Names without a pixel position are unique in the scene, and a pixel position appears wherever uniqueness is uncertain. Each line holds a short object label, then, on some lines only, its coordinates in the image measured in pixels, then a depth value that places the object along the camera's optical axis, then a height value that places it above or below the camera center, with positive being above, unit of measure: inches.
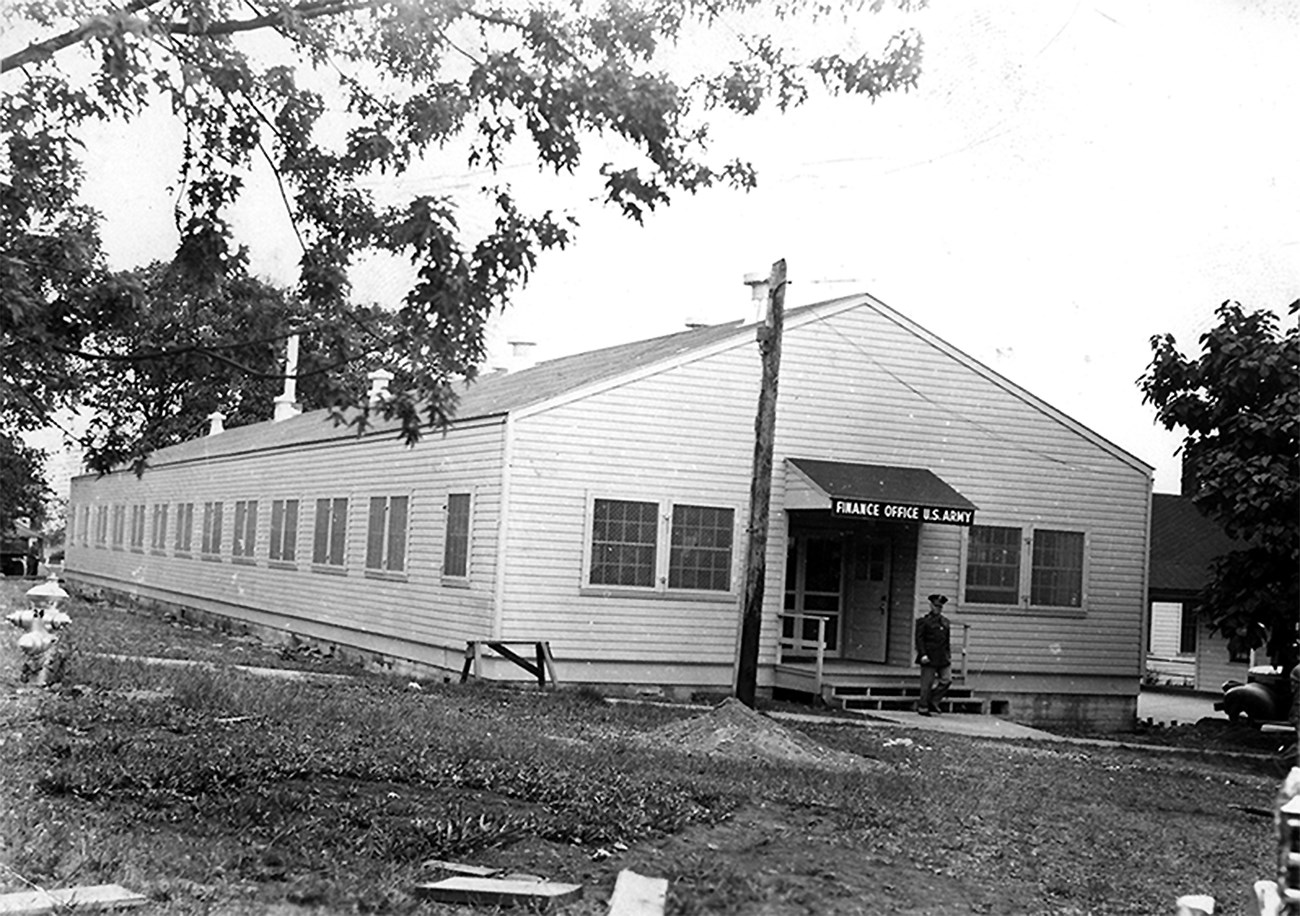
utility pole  617.9 +27.7
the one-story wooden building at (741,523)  762.2 +21.2
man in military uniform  794.8 -39.8
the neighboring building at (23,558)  1883.6 -52.0
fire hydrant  494.0 -36.3
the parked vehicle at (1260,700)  949.8 -63.7
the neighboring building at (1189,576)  1277.1 +13.7
